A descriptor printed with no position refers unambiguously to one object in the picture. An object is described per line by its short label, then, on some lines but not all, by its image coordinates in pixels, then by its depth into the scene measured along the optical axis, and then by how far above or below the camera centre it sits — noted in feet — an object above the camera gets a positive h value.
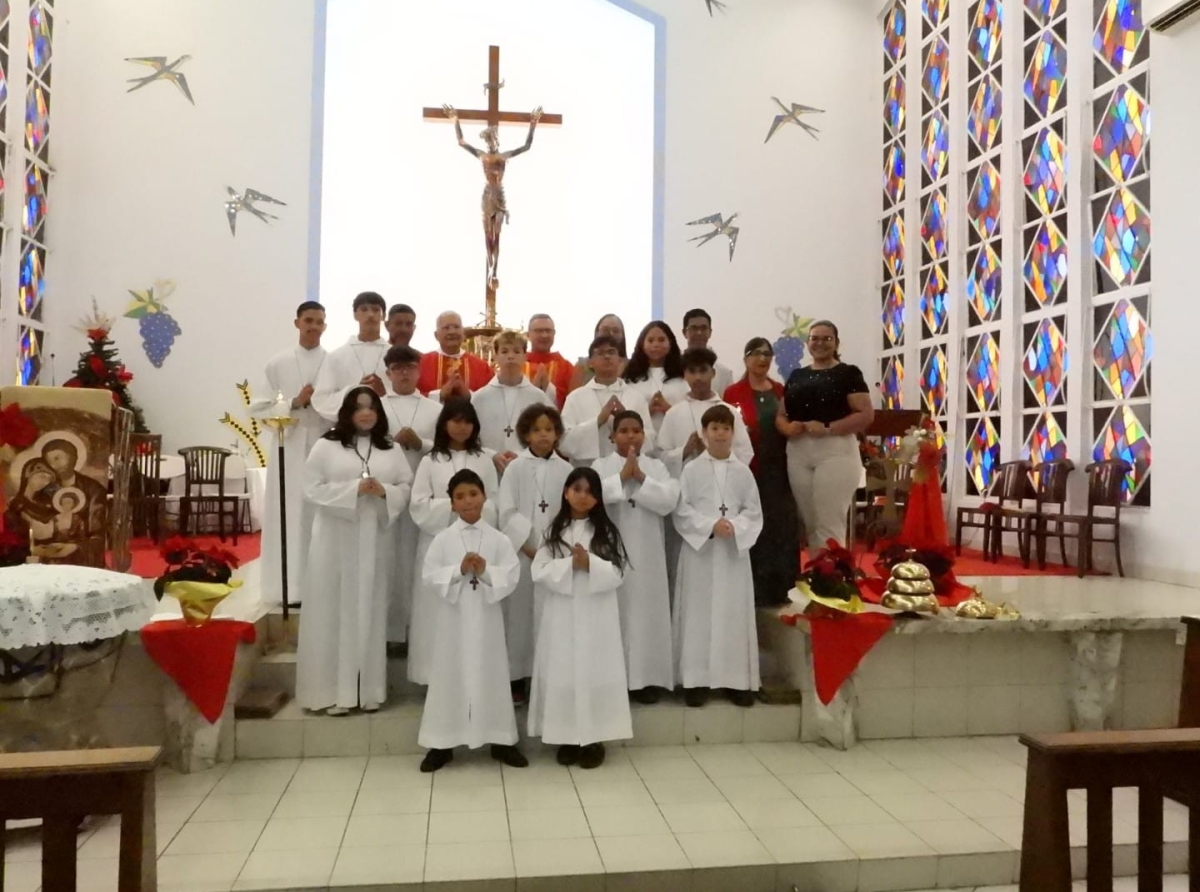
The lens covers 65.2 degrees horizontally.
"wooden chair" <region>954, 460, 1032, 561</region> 28.55 -1.03
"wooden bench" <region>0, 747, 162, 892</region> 6.48 -2.42
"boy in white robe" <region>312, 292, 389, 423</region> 17.62 +1.82
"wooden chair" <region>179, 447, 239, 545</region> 28.94 -1.05
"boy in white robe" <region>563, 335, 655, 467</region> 16.11 +0.92
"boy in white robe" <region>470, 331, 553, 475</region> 16.74 +0.96
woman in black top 17.04 +0.59
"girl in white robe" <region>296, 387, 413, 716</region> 14.65 -1.65
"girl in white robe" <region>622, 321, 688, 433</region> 17.30 +1.67
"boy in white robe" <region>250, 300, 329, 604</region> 17.85 +0.39
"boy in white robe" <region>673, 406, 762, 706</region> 15.49 -1.93
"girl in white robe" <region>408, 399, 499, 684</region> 14.76 -0.46
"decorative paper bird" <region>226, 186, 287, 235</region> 36.40 +9.71
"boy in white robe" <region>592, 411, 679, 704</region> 15.51 -2.06
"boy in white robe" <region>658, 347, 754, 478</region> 16.25 +0.67
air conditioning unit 22.47 +10.92
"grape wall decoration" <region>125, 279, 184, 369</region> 35.63 +5.05
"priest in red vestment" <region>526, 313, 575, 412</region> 19.66 +2.09
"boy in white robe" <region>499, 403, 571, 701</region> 14.89 -0.79
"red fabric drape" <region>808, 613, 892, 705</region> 14.96 -2.88
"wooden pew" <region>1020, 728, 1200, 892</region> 7.12 -2.52
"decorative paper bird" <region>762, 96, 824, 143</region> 39.83 +14.55
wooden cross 34.68 +12.81
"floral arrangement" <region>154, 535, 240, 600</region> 13.67 -1.62
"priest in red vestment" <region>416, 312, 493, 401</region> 19.56 +1.96
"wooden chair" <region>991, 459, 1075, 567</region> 26.63 -1.23
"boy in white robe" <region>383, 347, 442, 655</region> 16.24 +0.26
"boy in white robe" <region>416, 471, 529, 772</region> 13.75 -2.86
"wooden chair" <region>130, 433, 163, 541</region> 28.14 -0.99
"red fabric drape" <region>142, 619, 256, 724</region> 13.47 -2.93
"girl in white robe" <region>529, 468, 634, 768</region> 13.83 -2.72
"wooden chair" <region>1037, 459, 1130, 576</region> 24.38 -1.32
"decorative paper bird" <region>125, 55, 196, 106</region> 36.17 +14.72
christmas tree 32.83 +2.90
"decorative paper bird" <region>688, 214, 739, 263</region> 39.28 +9.70
